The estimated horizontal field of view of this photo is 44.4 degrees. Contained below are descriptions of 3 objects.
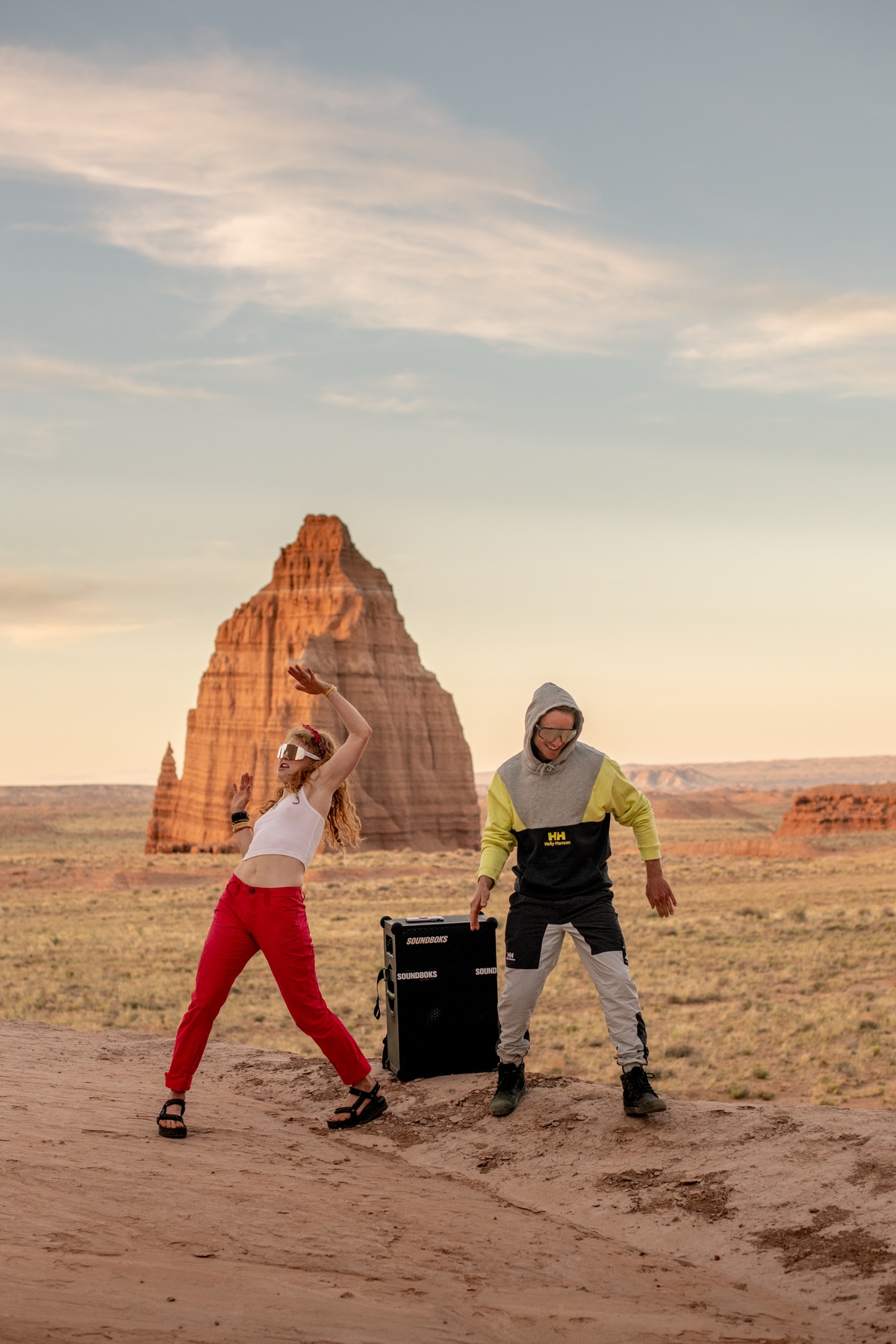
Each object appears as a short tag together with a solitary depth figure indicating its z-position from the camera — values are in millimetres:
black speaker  7309
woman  6203
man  6219
